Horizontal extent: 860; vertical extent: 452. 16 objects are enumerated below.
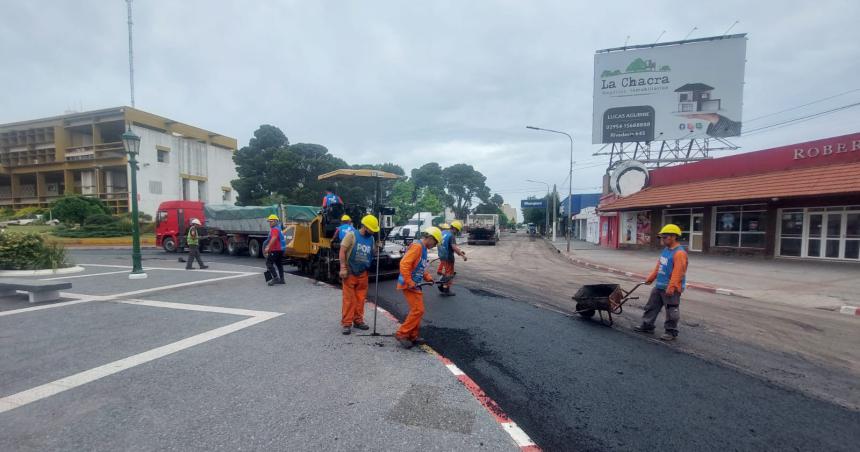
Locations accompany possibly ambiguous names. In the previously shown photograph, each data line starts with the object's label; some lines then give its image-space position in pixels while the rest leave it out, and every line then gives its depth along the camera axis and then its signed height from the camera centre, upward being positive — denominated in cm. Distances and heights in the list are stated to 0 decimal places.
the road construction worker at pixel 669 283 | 523 -99
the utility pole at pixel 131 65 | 2455 +976
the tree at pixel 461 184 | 7506 +593
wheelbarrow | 584 -138
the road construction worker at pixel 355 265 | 526 -76
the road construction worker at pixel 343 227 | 774 -32
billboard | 2197 +776
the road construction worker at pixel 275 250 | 907 -96
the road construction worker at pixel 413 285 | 472 -94
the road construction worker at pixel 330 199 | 957 +34
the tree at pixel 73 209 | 2489 +6
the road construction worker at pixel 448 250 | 889 -89
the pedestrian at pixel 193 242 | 1126 -96
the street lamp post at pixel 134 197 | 959 +35
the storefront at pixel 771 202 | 1306 +55
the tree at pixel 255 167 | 3341 +408
